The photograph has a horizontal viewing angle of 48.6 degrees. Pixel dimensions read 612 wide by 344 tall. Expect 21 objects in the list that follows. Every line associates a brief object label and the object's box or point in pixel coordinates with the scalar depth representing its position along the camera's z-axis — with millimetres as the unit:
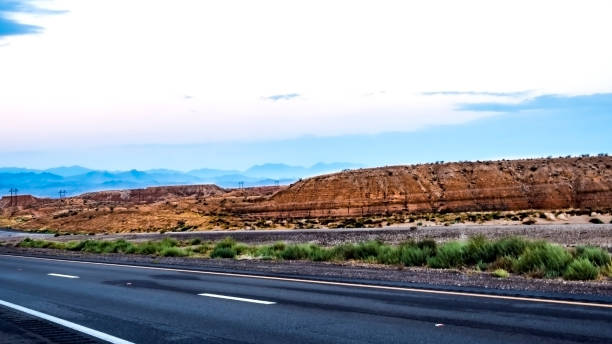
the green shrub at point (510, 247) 19422
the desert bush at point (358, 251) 23516
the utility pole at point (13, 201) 174675
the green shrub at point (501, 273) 15852
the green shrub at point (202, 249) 33656
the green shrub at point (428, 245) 21828
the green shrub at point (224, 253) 27838
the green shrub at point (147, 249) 33906
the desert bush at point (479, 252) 19656
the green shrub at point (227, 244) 31503
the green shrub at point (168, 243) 37275
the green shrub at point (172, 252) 30533
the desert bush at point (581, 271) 14977
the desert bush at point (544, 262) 16203
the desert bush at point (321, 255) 24016
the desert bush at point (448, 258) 19484
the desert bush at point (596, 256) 16891
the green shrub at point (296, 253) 25558
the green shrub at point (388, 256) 21297
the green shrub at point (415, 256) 20625
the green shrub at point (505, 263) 17756
